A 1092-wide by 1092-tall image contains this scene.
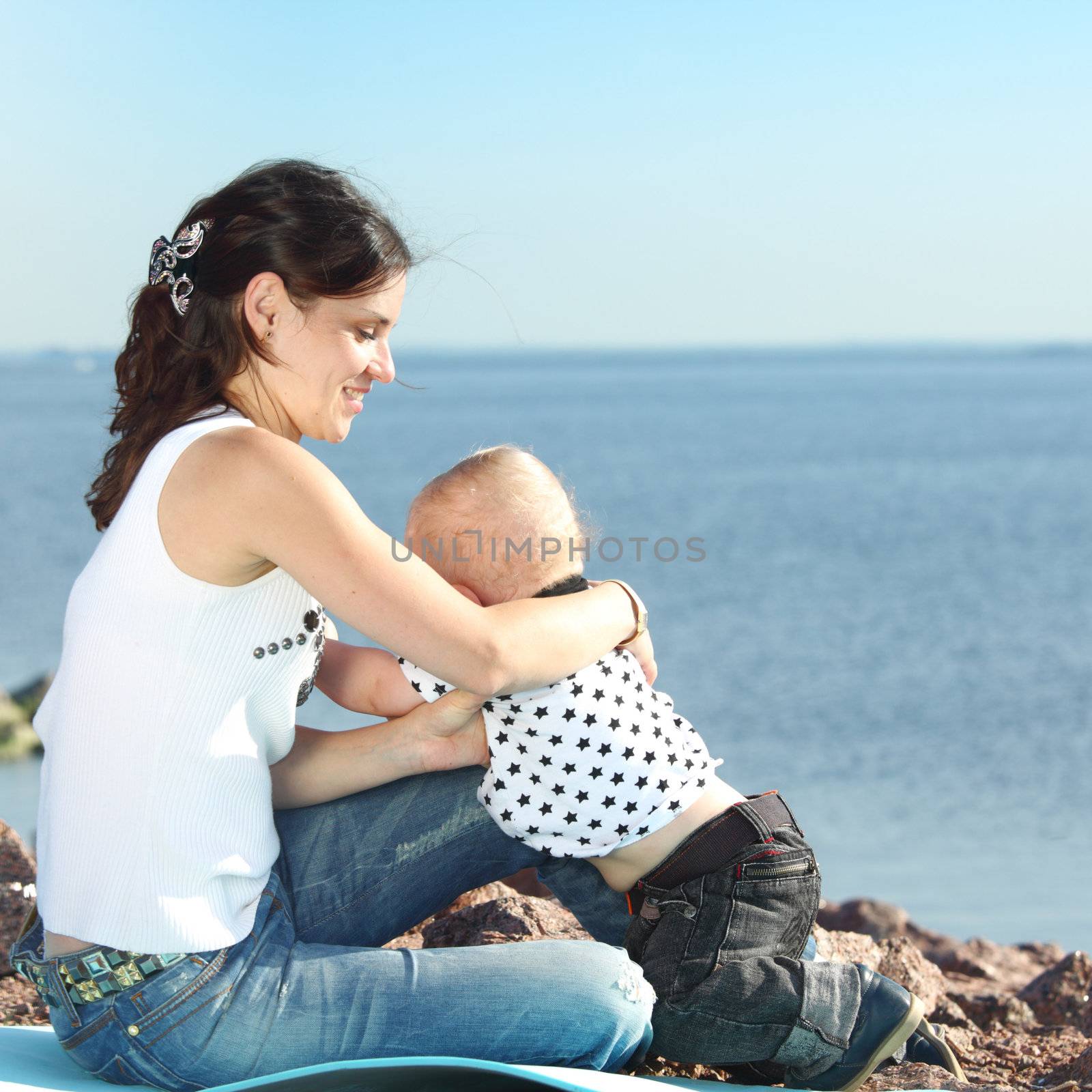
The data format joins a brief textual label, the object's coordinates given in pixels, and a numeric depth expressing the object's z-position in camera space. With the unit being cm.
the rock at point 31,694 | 1132
